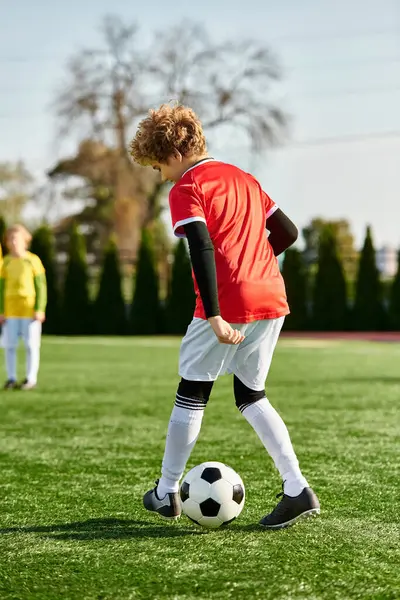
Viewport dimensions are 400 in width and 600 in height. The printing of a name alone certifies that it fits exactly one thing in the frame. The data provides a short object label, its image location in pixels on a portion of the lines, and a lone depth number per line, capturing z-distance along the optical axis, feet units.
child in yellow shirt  33.96
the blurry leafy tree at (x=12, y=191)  162.20
